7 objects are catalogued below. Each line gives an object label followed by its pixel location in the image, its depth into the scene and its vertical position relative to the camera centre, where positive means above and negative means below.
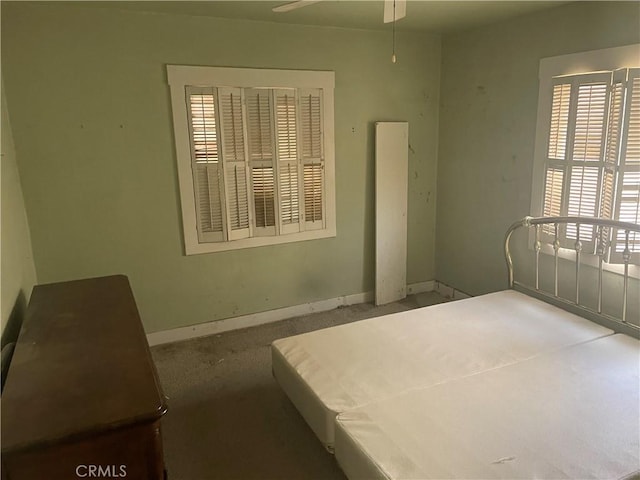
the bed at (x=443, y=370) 1.75 -1.12
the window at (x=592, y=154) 2.65 -0.12
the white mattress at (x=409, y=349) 2.16 -1.11
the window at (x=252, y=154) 3.33 -0.07
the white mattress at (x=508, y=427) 1.66 -1.14
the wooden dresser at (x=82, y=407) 1.27 -0.75
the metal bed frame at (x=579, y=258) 2.68 -0.77
